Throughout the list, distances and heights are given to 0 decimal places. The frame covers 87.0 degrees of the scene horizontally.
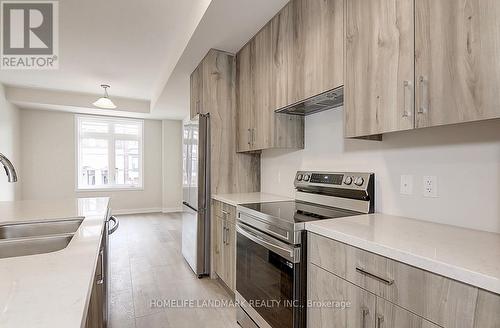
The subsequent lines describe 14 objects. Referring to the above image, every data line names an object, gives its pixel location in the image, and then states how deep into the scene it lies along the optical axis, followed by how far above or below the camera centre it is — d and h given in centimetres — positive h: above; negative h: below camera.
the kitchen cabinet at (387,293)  80 -48
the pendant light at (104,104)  418 +97
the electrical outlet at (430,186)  142 -12
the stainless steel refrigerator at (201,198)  283 -37
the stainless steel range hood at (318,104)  176 +46
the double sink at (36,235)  119 -37
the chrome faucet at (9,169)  129 -2
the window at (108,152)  607 +27
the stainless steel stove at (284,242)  143 -48
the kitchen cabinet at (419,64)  98 +44
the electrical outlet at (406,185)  154 -13
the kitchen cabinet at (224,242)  234 -75
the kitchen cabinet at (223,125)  288 +43
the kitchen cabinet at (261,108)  233 +54
